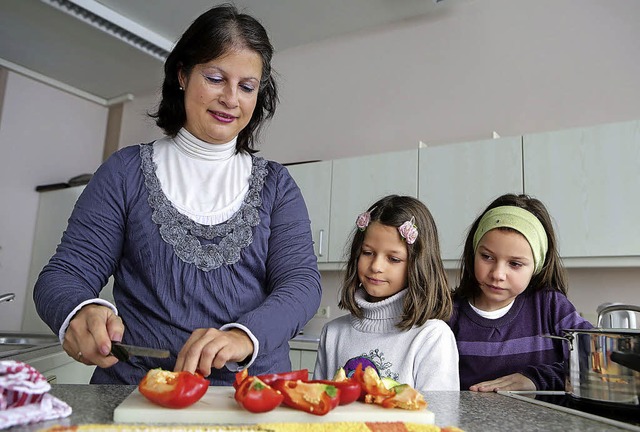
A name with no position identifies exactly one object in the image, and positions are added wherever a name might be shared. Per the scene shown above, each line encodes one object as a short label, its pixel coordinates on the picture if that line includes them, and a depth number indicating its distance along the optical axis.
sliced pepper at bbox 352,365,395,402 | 0.67
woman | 0.91
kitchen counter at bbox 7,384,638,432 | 0.60
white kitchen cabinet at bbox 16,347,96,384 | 1.80
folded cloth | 0.53
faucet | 1.90
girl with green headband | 1.32
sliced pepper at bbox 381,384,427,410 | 0.64
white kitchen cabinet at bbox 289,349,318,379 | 2.64
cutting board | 0.58
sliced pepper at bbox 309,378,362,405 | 0.65
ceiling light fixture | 3.10
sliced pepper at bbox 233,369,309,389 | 0.63
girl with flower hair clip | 1.26
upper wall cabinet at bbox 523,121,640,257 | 2.19
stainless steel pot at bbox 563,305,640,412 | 0.70
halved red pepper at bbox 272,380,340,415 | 0.60
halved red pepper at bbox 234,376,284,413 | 0.58
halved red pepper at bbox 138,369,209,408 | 0.59
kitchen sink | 2.28
